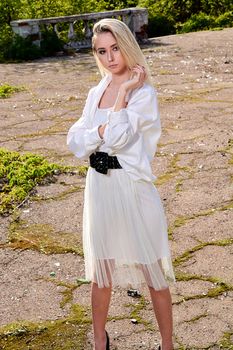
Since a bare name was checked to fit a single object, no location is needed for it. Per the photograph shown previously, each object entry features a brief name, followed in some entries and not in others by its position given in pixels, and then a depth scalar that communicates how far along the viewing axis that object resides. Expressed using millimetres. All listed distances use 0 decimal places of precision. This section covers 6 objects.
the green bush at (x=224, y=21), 15715
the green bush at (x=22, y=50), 12539
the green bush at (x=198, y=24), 15438
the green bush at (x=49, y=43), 12906
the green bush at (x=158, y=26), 15570
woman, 3123
